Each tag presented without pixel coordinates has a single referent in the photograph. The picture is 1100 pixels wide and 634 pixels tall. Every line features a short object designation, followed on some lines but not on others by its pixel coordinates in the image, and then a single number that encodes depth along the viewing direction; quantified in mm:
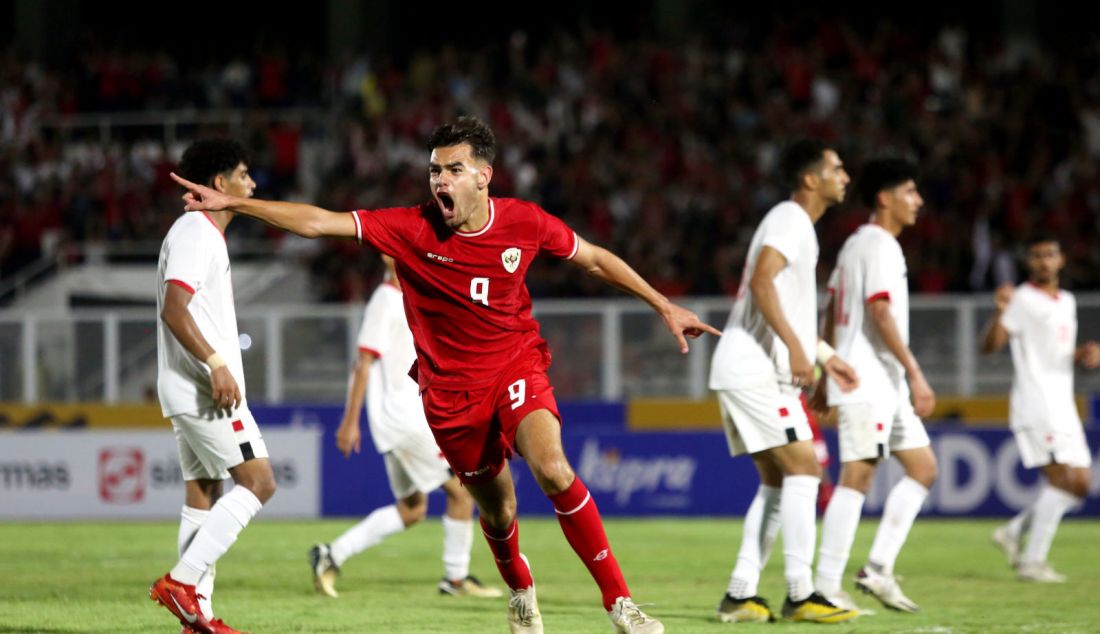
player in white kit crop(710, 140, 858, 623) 15977
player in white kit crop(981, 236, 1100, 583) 21484
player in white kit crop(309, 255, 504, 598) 19250
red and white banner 31937
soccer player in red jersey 13172
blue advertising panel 31562
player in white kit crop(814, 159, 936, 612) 17000
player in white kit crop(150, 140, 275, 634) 14094
